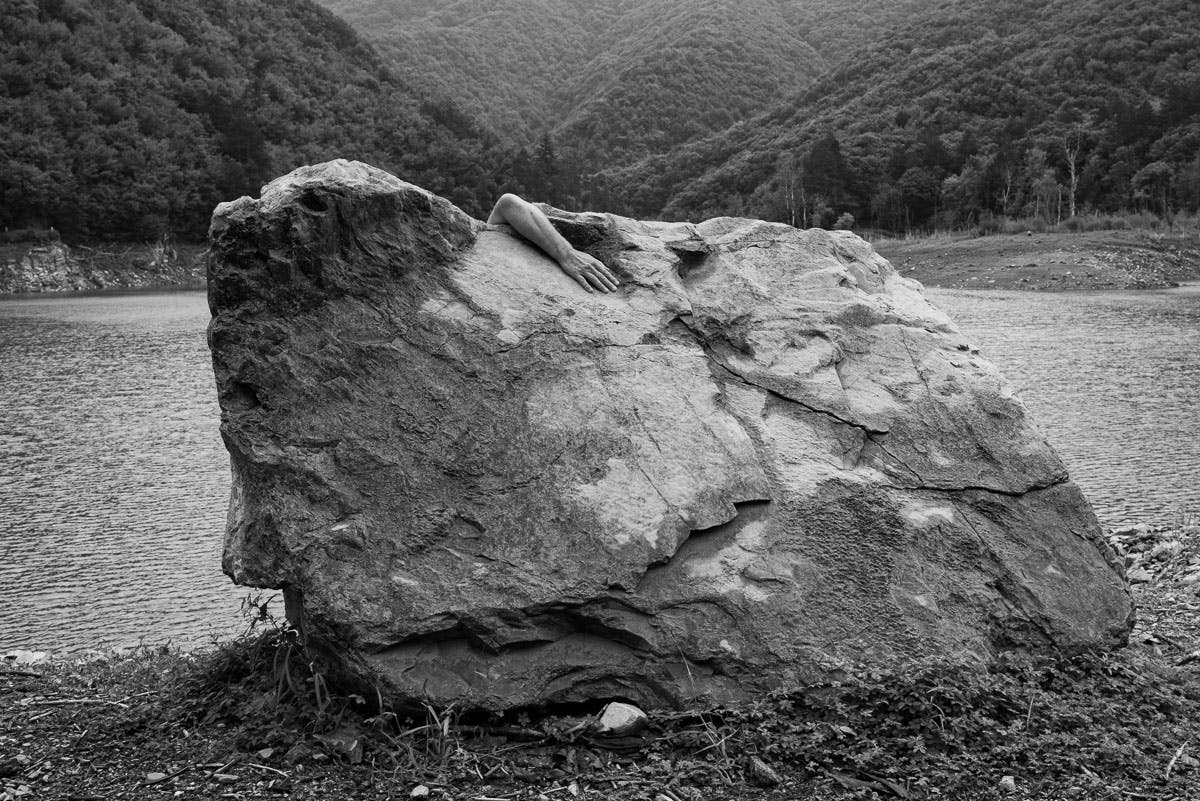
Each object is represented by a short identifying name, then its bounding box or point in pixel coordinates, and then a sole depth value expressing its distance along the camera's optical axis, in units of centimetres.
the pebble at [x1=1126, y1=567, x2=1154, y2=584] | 768
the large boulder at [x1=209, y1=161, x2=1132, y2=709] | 472
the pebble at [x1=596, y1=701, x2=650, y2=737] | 461
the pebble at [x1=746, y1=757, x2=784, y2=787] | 428
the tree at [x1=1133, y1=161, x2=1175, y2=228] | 5152
